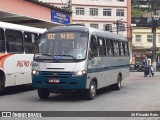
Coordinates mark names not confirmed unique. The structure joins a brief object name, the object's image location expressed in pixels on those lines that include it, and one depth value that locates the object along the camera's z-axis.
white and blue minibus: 13.84
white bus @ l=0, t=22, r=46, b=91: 15.68
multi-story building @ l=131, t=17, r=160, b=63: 72.00
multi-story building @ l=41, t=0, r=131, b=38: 73.81
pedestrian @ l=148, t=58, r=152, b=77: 32.62
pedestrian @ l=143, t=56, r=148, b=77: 32.53
